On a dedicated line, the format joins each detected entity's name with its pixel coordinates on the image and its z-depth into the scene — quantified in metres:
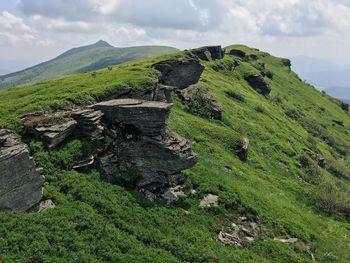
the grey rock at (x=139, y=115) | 34.78
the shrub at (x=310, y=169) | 61.03
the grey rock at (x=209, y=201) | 35.41
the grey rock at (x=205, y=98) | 65.12
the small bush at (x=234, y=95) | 89.71
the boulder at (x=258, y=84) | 124.31
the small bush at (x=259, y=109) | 88.31
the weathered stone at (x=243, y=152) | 53.38
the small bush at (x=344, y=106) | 191.12
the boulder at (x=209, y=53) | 110.31
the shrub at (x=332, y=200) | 48.12
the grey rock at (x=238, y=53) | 171.62
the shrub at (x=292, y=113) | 115.71
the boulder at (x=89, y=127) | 33.84
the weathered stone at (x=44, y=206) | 28.35
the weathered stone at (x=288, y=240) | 34.76
